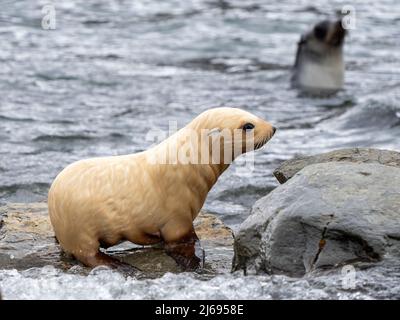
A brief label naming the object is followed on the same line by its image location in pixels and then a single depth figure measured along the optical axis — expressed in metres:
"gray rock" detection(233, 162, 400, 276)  9.74
